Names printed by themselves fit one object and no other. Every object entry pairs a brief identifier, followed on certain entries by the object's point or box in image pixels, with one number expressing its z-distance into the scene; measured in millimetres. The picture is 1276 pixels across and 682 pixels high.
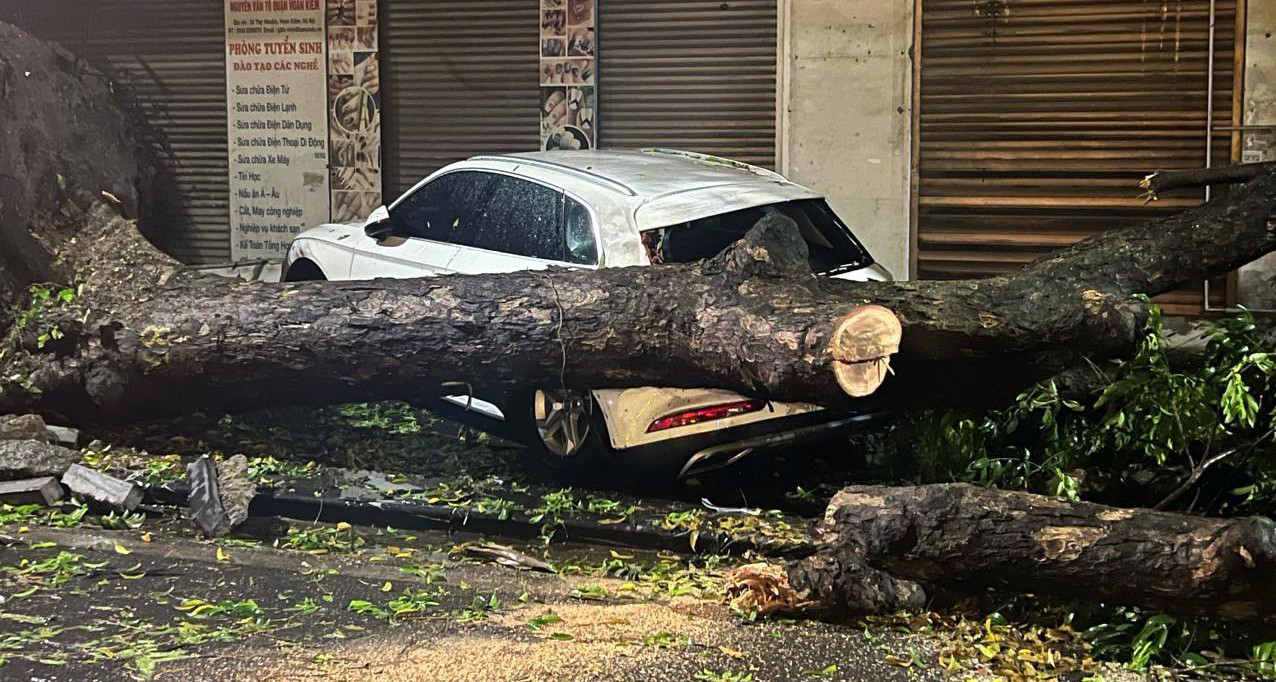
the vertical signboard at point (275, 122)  10898
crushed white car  6117
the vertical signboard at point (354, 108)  10805
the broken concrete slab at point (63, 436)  6840
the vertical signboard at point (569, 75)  10344
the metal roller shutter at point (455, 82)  10586
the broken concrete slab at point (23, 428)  6570
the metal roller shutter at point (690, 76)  10133
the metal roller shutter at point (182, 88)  11312
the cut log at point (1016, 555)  4293
